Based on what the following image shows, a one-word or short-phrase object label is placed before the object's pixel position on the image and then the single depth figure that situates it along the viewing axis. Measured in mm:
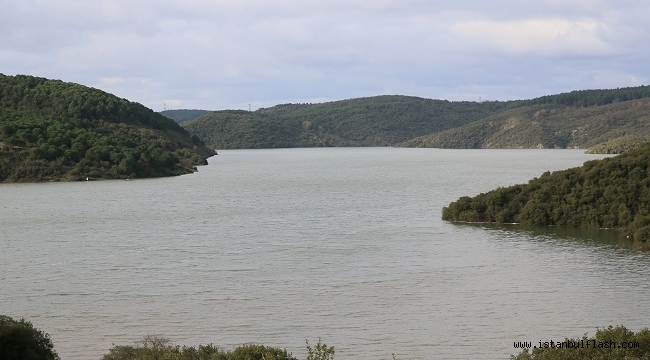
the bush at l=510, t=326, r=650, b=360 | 15555
